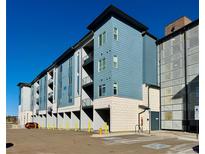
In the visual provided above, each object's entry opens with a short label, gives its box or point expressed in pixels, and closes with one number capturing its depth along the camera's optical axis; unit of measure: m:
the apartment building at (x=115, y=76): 21.94
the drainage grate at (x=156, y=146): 11.51
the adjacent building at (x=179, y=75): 21.02
